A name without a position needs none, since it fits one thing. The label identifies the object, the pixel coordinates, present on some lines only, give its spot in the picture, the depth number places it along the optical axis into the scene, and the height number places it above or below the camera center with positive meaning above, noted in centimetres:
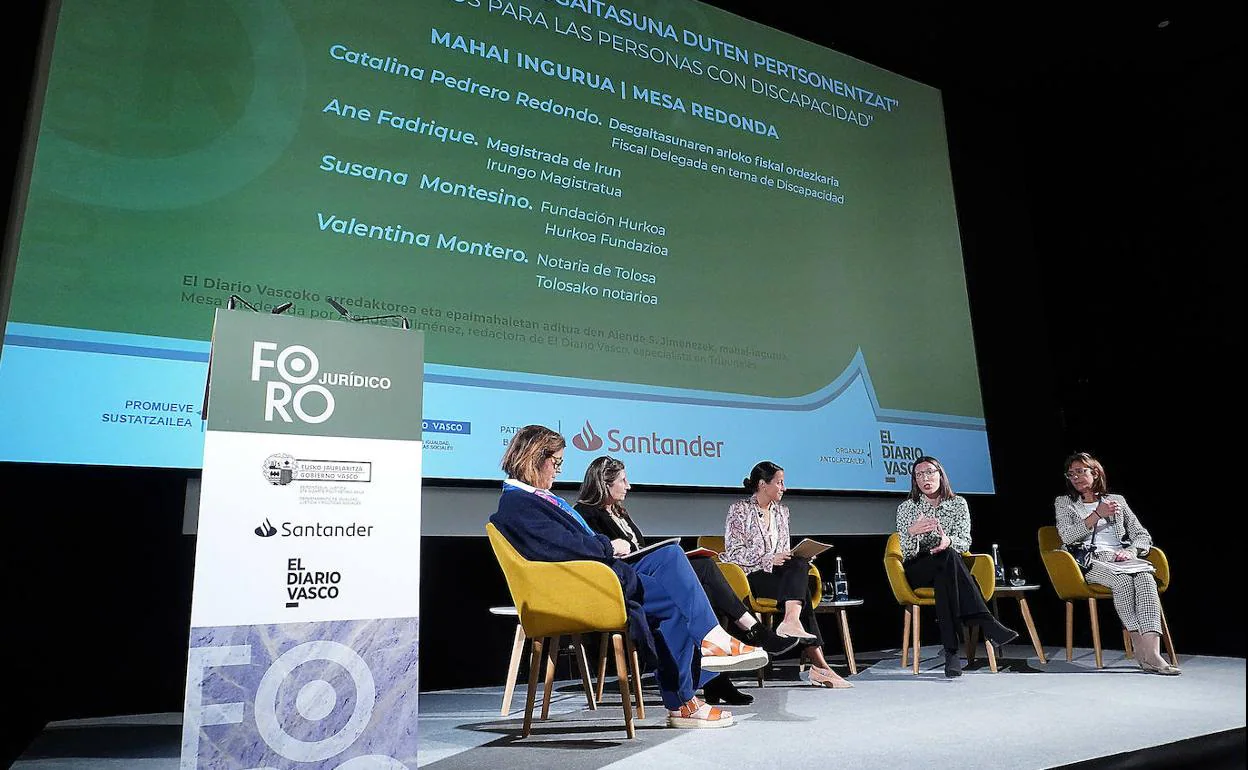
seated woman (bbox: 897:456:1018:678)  384 +0
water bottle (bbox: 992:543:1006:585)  478 -10
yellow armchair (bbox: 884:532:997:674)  405 -12
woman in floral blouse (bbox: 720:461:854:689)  365 +1
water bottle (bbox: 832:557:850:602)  452 -15
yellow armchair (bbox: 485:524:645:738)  266 -10
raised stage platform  236 -54
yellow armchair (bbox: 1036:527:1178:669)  412 -17
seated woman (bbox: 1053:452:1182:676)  393 +2
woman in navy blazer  271 -7
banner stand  162 +4
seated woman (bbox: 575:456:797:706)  318 +1
